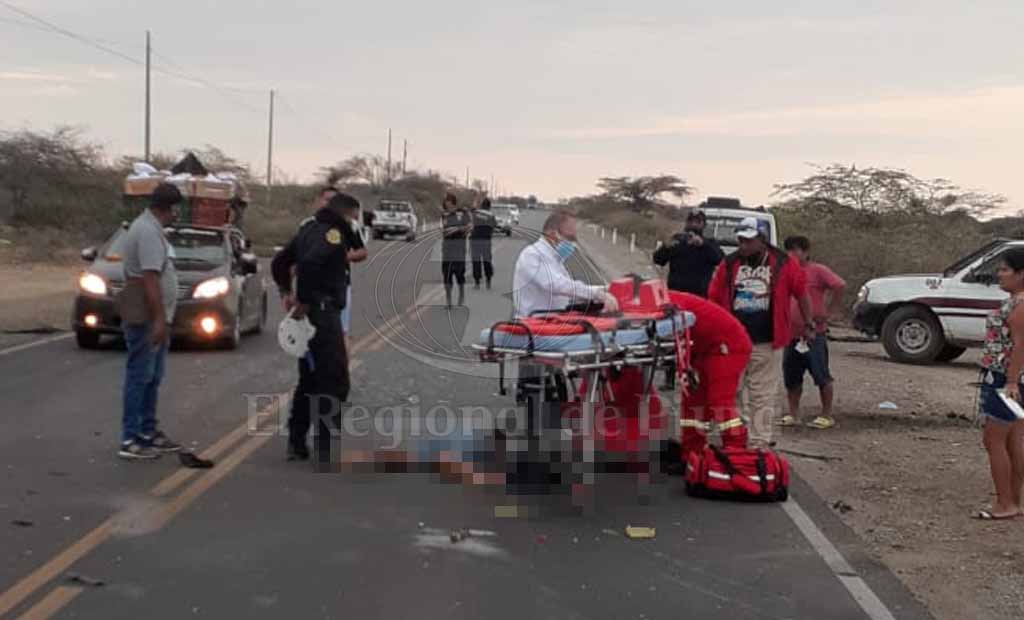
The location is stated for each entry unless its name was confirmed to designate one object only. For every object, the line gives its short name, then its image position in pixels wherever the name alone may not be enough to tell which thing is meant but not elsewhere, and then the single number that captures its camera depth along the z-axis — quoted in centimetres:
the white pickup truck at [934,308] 1861
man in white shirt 944
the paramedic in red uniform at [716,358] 958
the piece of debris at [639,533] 794
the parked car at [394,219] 4728
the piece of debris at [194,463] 939
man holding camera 1386
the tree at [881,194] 3756
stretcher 855
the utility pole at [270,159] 7631
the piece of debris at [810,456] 1112
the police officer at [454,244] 2059
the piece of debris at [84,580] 642
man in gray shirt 956
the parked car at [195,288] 1595
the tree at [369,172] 7025
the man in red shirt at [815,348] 1223
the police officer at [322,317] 980
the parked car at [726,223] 2236
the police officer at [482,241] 2052
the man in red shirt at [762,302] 1032
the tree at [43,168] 4409
